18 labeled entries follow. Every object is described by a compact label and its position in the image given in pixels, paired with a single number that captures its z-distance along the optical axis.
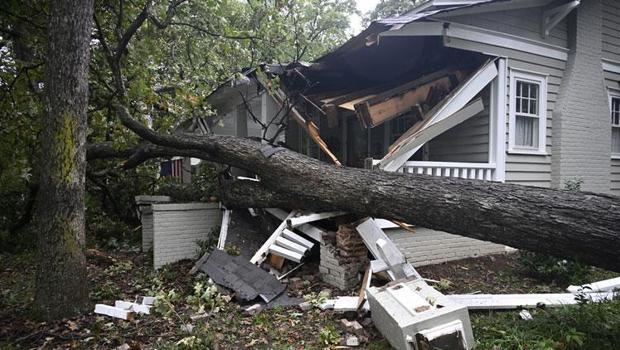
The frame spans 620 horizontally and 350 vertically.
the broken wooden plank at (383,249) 5.21
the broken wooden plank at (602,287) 5.01
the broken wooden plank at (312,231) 5.96
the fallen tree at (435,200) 3.46
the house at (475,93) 6.68
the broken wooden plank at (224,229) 6.62
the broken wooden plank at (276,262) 5.99
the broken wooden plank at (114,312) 4.52
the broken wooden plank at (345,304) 4.57
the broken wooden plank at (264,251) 5.90
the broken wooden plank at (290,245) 5.93
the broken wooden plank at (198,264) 6.04
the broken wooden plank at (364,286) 4.57
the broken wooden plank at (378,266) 5.34
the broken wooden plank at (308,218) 5.86
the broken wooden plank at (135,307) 4.72
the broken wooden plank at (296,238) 5.99
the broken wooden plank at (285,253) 5.86
